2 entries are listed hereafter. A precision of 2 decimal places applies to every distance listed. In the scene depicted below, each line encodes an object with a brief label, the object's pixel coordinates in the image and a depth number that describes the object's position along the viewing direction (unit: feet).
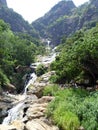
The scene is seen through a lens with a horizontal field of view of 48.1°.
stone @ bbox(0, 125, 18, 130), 23.56
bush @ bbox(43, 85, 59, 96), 35.95
